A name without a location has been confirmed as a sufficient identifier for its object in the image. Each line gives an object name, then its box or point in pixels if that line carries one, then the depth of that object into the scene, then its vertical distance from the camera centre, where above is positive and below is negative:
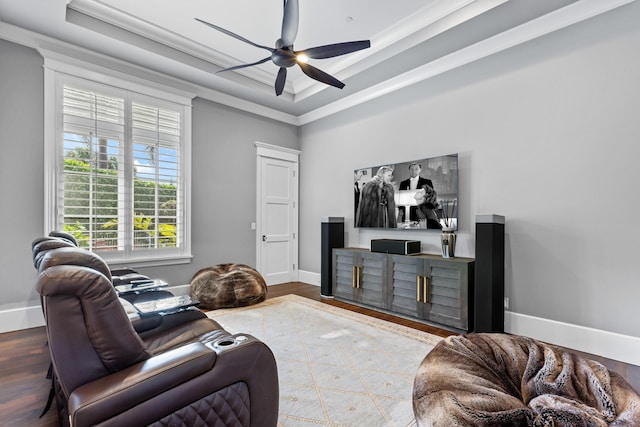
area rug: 2.02 -1.26
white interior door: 5.67 -0.12
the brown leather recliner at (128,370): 1.14 -0.62
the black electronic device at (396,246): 4.12 -0.43
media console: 3.48 -0.89
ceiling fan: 2.70 +1.52
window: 3.73 +0.53
